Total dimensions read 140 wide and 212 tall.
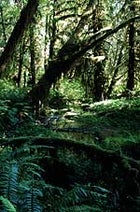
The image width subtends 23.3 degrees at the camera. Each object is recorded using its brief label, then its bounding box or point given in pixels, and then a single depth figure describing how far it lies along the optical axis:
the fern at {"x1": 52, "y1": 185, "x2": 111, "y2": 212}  2.92
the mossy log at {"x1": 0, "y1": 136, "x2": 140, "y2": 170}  4.35
